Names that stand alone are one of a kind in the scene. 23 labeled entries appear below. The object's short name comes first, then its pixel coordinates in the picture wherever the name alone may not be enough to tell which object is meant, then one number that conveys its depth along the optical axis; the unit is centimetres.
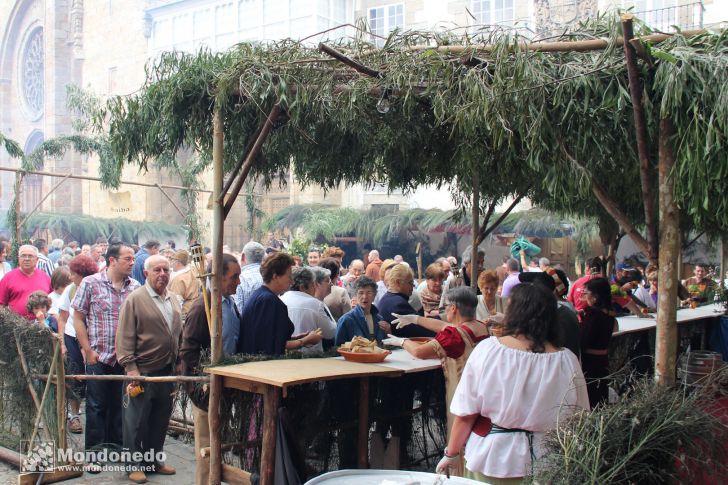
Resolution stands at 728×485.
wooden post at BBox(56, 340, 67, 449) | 605
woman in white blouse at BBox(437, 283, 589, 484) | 335
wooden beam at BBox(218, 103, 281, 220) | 534
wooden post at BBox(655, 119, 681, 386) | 409
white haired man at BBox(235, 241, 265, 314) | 756
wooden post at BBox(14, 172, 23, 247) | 1299
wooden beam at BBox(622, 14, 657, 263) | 364
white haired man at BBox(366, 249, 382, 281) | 1085
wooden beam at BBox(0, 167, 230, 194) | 1233
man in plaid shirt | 643
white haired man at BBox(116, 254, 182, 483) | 603
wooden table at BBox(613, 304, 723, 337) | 817
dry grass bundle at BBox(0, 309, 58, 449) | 613
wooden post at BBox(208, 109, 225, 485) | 536
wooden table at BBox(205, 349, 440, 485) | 476
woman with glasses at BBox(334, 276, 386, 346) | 640
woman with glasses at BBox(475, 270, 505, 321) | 725
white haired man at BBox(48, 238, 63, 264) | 1461
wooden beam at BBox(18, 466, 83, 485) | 591
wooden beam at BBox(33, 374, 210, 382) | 552
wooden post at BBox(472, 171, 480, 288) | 805
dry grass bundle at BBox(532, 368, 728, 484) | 281
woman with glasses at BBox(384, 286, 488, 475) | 457
